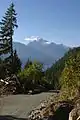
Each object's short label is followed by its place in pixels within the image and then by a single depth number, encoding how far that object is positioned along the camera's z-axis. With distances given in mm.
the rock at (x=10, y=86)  12927
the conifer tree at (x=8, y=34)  21811
